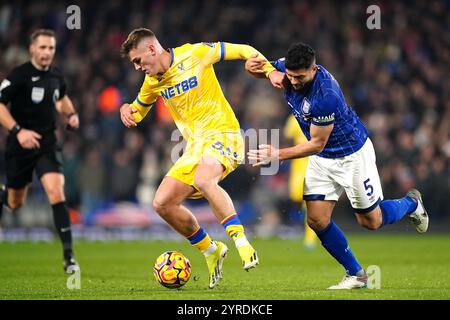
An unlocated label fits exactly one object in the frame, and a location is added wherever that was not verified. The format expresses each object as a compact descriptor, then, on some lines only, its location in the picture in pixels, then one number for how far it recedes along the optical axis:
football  15.33
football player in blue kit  14.77
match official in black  19.44
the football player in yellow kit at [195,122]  15.48
